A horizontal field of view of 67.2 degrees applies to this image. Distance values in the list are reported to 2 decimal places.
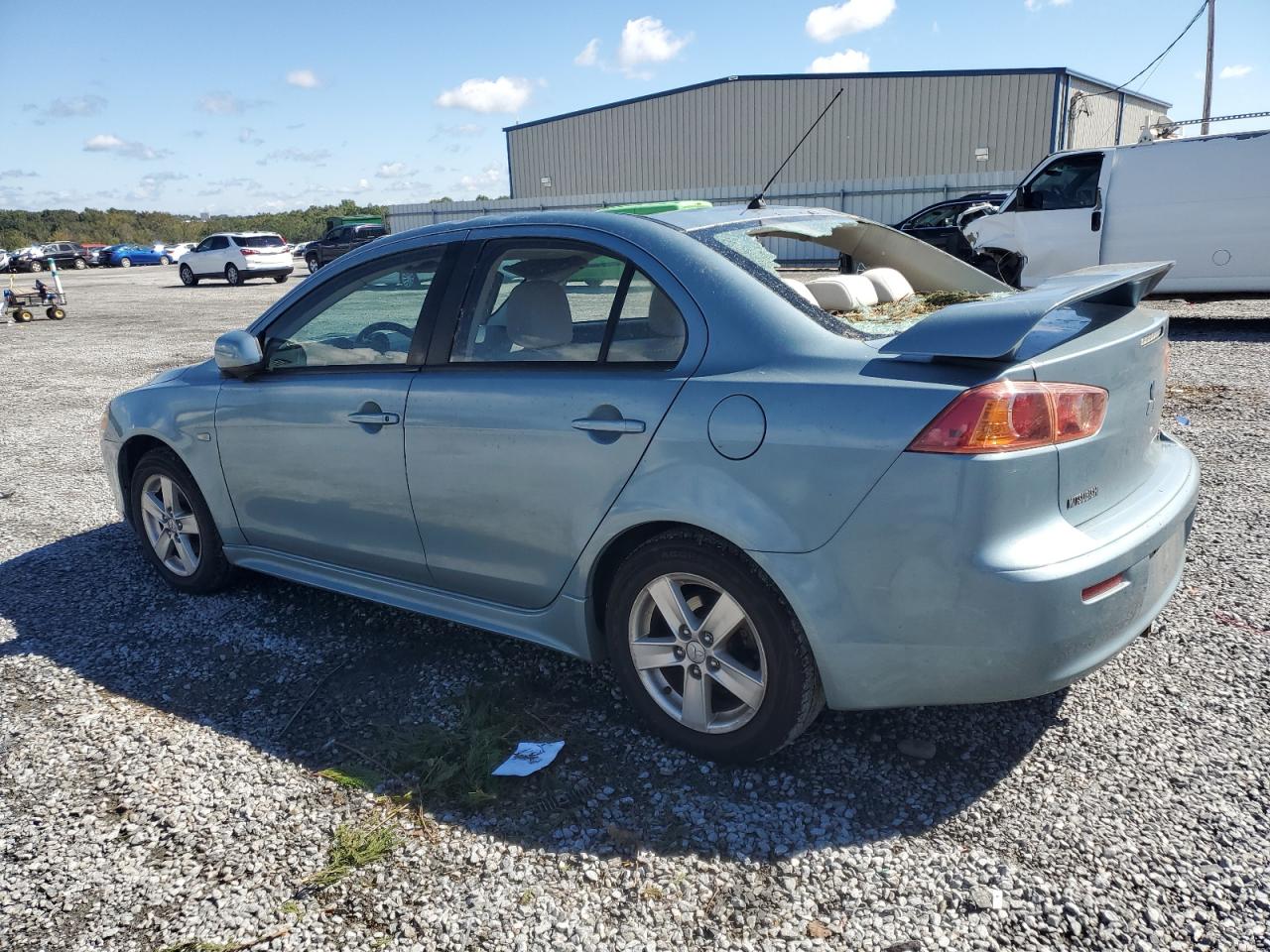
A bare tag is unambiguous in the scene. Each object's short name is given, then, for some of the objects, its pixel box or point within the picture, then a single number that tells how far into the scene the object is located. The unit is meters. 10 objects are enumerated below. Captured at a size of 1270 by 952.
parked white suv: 31.22
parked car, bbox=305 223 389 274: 33.09
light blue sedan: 2.43
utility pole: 27.39
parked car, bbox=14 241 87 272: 49.16
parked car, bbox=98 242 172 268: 55.75
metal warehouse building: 29.84
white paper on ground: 2.95
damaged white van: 11.18
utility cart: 19.83
